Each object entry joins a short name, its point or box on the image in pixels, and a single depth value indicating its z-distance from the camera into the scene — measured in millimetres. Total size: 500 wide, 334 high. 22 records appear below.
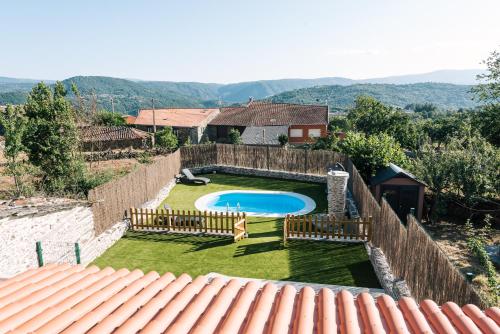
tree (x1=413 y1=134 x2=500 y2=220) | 16672
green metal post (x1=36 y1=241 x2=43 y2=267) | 11312
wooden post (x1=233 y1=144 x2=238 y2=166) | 28239
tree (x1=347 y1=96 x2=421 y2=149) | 49938
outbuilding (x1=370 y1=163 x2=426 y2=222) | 17219
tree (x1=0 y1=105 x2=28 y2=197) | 18328
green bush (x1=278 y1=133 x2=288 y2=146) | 42438
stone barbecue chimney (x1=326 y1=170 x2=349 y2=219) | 16359
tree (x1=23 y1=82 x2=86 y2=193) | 18844
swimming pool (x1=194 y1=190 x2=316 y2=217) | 21219
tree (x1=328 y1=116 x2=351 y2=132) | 71938
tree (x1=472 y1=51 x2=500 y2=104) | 26516
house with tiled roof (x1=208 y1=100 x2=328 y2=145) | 53469
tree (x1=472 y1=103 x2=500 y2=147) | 25641
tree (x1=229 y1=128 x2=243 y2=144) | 47719
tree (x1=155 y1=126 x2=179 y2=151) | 37969
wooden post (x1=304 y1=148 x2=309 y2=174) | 25811
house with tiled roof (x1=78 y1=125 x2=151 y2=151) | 42312
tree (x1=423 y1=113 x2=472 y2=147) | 55253
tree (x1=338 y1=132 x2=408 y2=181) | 20844
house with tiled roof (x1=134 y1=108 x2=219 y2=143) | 54188
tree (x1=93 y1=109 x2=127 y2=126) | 52994
